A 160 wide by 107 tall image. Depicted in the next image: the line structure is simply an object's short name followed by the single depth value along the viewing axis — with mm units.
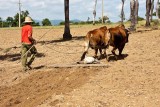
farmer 8571
